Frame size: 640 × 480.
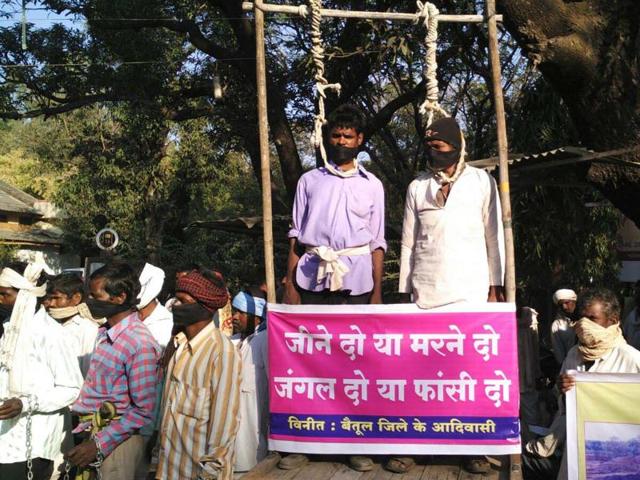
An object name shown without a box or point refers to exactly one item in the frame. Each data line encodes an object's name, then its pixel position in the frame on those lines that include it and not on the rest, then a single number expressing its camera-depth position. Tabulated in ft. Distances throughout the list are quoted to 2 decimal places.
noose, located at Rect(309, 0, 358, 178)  14.23
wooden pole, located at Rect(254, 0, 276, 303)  13.25
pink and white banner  11.86
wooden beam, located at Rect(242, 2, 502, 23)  13.62
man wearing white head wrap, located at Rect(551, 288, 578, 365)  24.18
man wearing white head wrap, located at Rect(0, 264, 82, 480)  13.35
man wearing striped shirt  10.54
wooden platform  11.46
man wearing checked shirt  11.76
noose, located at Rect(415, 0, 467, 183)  13.71
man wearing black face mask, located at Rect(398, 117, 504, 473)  12.31
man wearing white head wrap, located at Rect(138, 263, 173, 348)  16.63
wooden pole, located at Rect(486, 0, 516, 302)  12.23
